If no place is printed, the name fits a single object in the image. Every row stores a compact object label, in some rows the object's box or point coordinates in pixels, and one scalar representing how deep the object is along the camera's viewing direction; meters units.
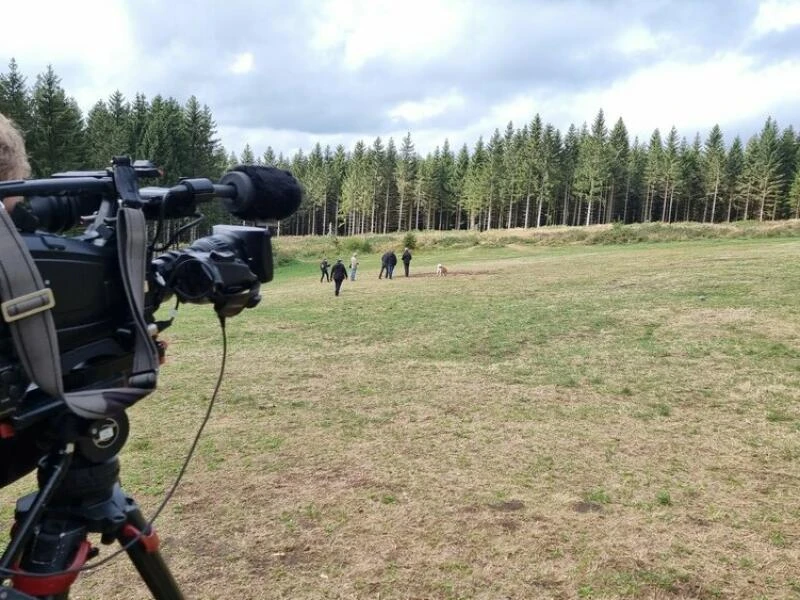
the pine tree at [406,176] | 85.31
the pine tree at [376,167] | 83.75
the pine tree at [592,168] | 73.88
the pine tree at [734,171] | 78.62
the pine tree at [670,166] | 77.75
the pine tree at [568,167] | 78.62
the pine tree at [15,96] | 42.09
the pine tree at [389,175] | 84.82
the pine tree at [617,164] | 77.81
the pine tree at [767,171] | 74.06
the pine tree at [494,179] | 77.19
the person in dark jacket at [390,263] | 28.88
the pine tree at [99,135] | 50.84
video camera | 1.36
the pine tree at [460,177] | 85.56
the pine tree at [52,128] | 42.69
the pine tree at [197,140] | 54.75
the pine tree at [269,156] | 97.70
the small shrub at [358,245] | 52.50
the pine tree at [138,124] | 51.09
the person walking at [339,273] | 22.05
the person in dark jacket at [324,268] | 29.63
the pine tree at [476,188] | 78.94
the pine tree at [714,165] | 77.44
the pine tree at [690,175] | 79.50
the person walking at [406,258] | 30.12
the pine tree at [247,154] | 97.03
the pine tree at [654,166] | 78.94
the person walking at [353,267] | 28.58
